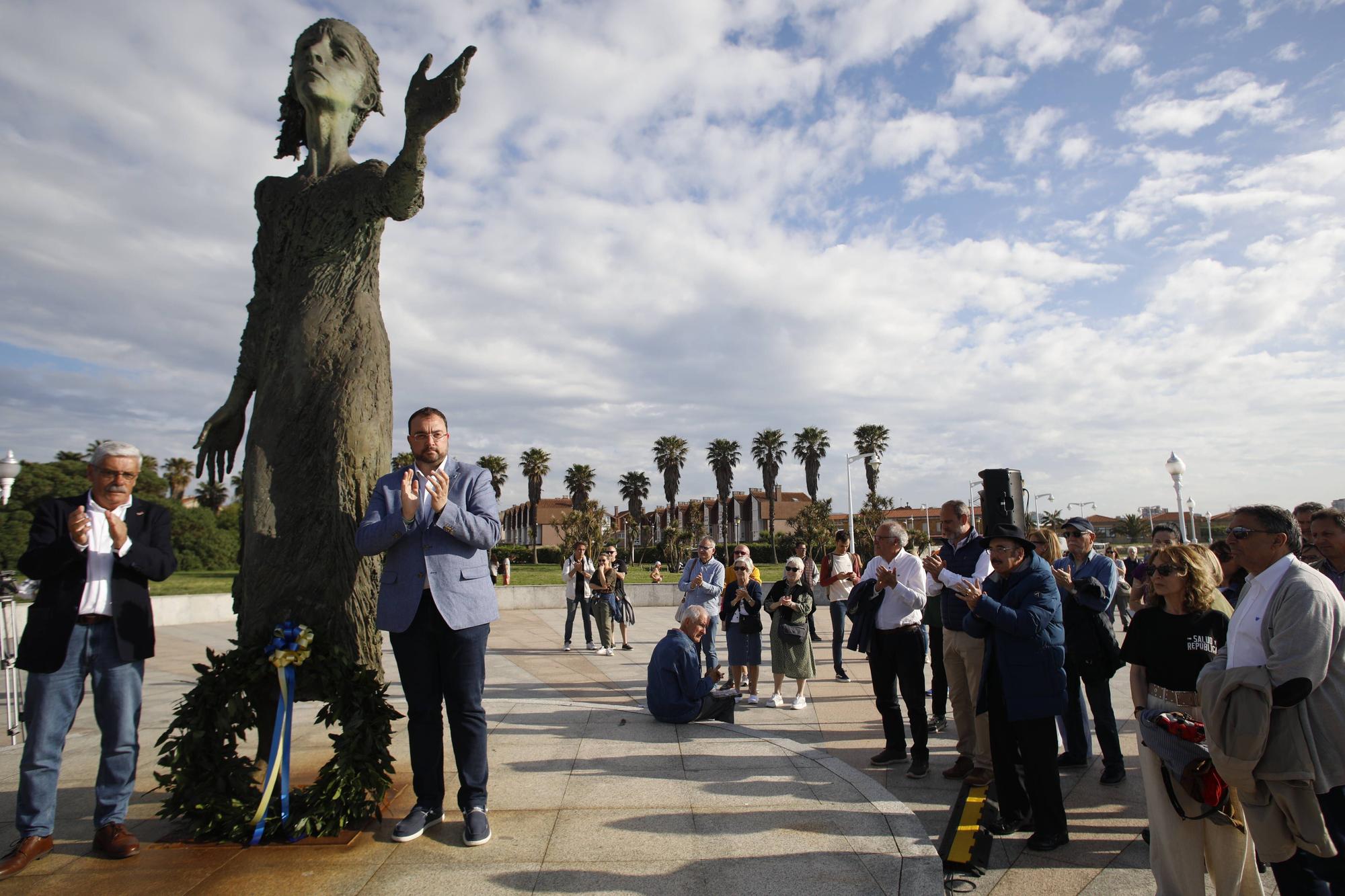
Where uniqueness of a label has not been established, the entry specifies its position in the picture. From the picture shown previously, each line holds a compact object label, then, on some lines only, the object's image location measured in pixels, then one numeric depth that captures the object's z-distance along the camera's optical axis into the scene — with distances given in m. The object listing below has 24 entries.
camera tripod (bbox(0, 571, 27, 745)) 5.75
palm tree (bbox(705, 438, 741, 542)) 69.81
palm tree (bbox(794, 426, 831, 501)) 65.06
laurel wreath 3.45
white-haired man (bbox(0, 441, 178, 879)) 3.29
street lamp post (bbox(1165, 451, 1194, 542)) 16.70
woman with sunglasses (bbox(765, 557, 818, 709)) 7.69
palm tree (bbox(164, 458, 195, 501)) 61.50
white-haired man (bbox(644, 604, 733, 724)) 6.10
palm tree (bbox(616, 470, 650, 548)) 74.44
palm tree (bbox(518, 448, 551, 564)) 67.56
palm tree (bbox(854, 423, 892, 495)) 66.38
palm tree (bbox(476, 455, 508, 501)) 65.46
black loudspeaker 5.88
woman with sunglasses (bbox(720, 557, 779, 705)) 8.02
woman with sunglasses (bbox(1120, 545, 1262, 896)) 3.05
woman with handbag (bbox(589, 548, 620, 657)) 12.25
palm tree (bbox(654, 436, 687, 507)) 69.44
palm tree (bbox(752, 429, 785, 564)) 66.62
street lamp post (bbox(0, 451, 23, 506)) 15.11
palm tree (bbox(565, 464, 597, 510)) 68.50
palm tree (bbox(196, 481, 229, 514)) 56.33
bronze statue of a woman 3.85
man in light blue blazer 3.46
